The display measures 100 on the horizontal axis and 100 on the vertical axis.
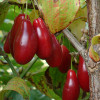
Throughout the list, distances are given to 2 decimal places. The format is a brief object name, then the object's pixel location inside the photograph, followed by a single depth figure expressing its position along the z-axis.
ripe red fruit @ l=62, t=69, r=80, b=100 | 0.19
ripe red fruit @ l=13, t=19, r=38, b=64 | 0.16
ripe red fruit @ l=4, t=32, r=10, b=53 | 0.19
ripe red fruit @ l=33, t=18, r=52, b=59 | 0.17
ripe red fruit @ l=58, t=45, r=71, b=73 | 0.21
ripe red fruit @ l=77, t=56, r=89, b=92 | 0.19
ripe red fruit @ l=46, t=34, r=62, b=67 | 0.18
